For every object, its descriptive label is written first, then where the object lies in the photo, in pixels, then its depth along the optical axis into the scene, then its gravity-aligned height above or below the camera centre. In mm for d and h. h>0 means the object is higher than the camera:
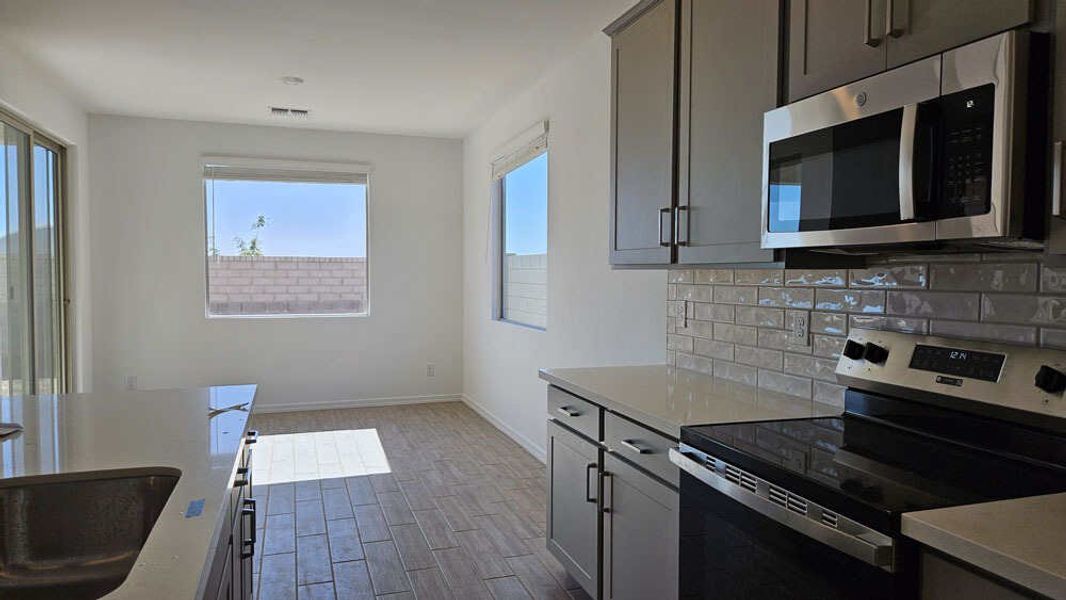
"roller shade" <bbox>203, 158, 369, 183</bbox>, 6180 +949
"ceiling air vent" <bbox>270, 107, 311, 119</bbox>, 5637 +1338
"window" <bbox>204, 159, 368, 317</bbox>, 6246 +340
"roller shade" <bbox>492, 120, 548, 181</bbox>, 4711 +932
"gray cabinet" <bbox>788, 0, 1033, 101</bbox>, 1369 +553
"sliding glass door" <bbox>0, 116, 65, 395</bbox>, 4125 +53
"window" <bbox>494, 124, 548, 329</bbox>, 4957 +330
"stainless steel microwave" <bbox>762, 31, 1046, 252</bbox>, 1290 +270
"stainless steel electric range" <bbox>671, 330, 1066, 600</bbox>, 1231 -383
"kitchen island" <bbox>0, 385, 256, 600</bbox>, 981 -399
